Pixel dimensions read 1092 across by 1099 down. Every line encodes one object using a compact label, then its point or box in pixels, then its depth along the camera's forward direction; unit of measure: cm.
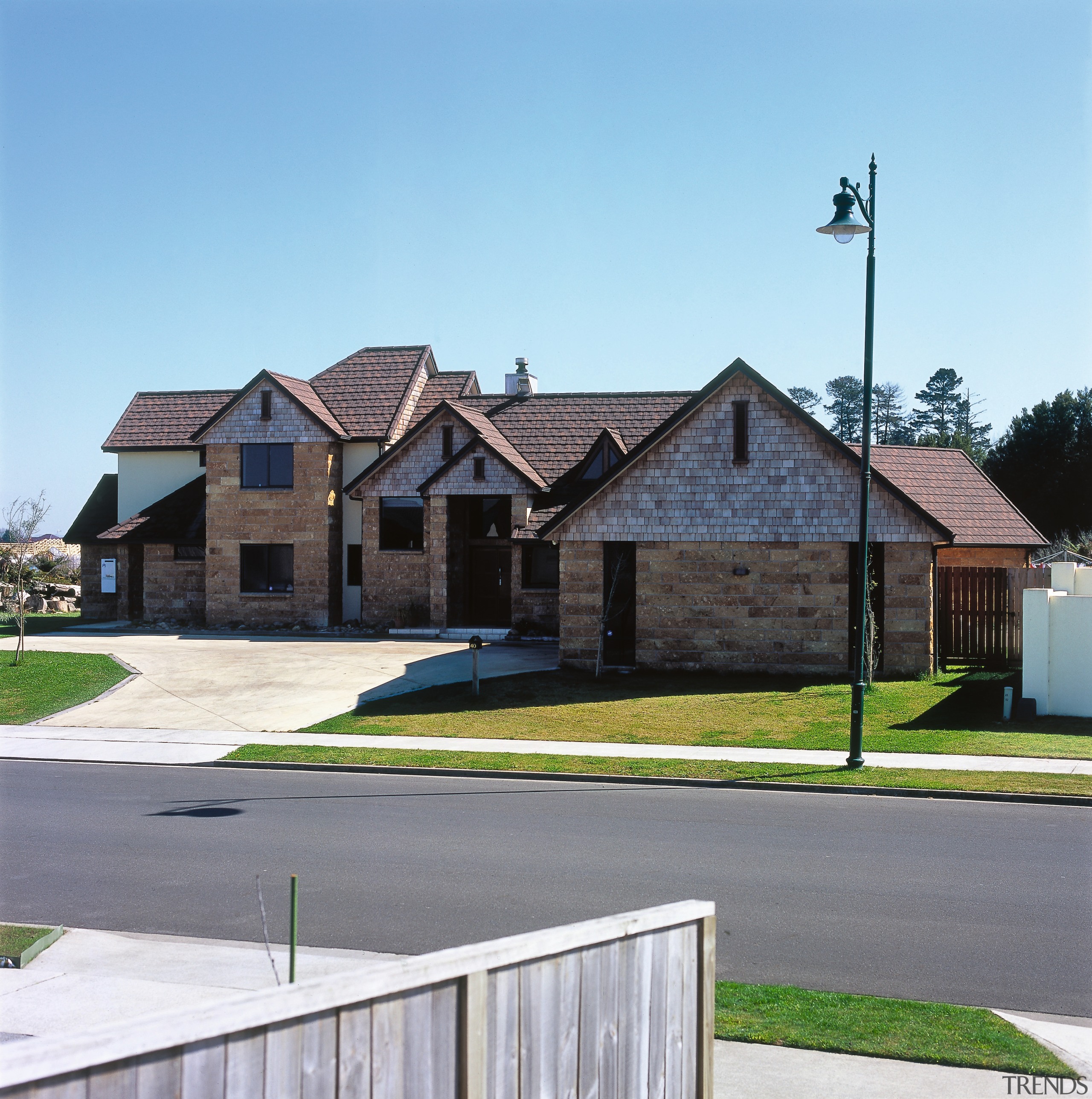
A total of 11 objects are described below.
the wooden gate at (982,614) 2472
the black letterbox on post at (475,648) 2075
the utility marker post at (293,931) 579
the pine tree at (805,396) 12450
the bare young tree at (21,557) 2628
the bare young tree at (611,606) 2428
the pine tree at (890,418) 11312
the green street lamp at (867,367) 1452
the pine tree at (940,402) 11150
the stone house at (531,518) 2339
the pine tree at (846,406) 11381
